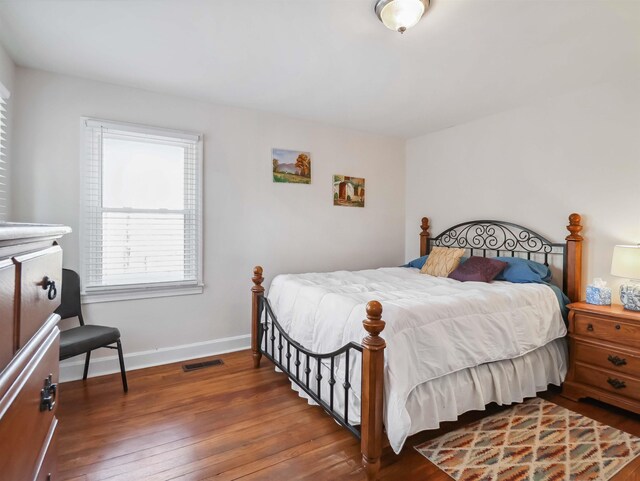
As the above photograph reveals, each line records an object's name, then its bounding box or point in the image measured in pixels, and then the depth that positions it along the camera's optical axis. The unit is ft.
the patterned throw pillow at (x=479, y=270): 9.84
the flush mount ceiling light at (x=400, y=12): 5.70
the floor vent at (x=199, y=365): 9.73
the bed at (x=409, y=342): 5.53
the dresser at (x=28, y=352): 1.87
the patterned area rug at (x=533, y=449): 5.65
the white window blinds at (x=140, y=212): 9.14
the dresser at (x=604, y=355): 7.30
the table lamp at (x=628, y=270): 7.60
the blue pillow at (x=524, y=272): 9.36
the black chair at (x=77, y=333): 7.31
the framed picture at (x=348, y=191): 13.01
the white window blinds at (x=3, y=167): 7.59
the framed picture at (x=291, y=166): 11.75
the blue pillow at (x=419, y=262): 12.53
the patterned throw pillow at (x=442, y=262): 10.93
